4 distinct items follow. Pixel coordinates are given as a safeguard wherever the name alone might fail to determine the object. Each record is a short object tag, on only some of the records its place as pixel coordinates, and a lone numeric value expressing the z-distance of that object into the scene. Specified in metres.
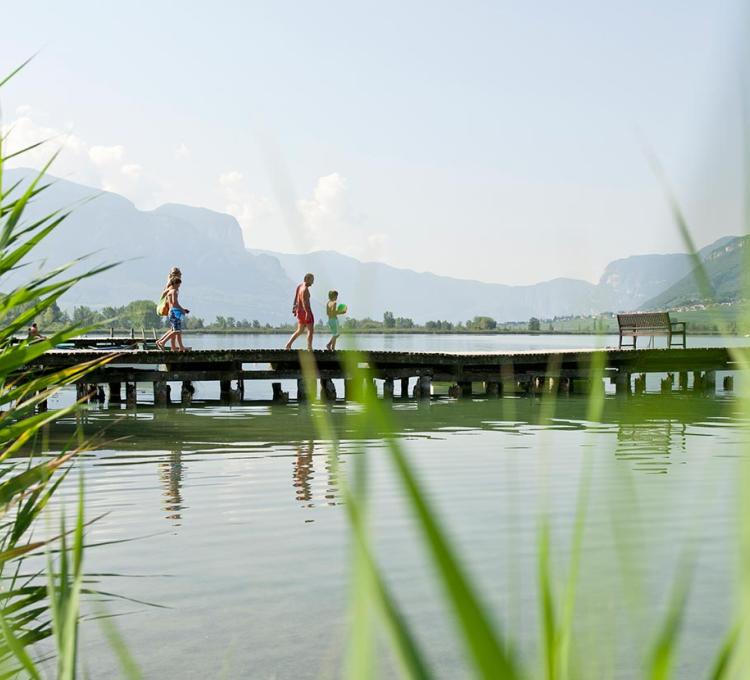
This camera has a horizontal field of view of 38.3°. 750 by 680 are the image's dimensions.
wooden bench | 30.12
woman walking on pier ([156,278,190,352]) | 22.97
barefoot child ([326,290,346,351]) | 25.57
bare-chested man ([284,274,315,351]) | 21.03
